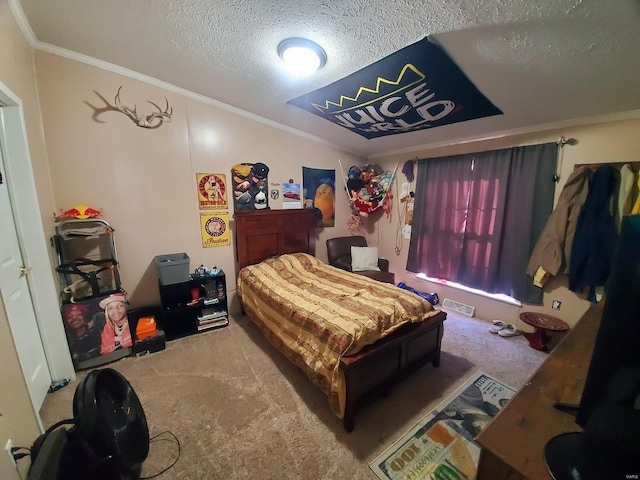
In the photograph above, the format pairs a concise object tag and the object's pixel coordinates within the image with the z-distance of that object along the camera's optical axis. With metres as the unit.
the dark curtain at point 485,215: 2.54
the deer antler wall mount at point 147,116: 2.29
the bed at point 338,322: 1.58
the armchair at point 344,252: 3.66
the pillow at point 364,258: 3.59
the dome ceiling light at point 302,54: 1.67
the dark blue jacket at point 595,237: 2.12
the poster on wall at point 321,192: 3.56
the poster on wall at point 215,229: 2.88
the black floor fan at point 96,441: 0.99
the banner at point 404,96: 1.73
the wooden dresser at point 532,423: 0.73
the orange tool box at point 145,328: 2.37
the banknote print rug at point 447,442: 1.35
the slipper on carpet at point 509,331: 2.63
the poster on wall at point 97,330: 2.03
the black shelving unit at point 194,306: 2.54
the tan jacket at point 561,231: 2.25
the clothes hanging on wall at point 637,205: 1.96
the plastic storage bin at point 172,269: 2.44
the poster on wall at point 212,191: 2.80
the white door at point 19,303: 1.48
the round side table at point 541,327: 2.34
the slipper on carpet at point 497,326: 2.69
